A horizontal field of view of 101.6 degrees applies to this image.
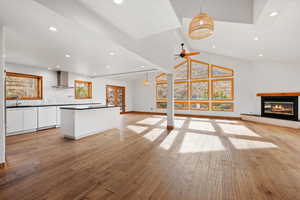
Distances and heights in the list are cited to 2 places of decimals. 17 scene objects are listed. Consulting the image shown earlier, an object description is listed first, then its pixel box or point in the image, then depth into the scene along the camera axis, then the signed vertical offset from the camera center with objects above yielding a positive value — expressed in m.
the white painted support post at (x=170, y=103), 5.00 -0.15
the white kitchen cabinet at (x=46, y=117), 4.53 -0.67
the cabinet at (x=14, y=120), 3.80 -0.67
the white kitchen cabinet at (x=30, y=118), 4.15 -0.67
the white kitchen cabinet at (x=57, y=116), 5.03 -0.69
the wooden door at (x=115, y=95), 8.80 +0.32
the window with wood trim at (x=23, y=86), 4.56 +0.51
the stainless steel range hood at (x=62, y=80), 5.79 +0.93
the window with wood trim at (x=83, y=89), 6.77 +0.57
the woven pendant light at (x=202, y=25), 1.99 +1.23
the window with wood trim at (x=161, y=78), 9.37 +1.67
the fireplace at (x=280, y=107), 4.97 -0.31
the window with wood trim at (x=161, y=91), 9.38 +0.66
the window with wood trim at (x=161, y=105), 9.32 -0.43
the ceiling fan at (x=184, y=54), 4.25 +1.59
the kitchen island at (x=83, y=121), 3.59 -0.70
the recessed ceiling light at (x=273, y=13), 2.83 +2.03
